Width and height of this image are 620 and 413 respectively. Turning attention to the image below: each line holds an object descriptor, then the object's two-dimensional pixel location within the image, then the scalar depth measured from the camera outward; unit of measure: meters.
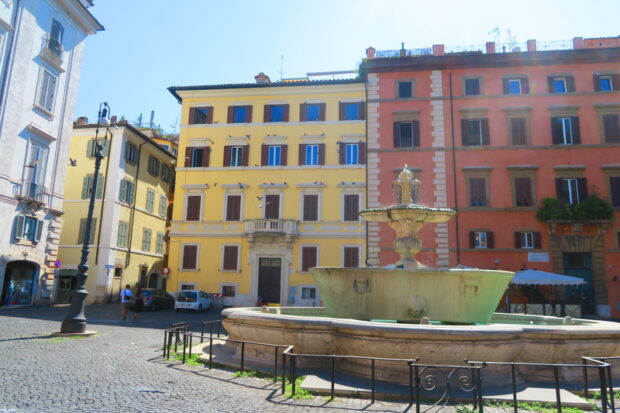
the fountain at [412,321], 6.34
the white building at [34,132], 19.97
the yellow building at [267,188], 27.67
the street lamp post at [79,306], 11.62
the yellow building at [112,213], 27.80
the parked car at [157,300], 25.02
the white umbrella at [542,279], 20.41
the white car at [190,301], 24.62
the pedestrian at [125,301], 18.42
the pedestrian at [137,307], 18.81
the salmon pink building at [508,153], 24.55
